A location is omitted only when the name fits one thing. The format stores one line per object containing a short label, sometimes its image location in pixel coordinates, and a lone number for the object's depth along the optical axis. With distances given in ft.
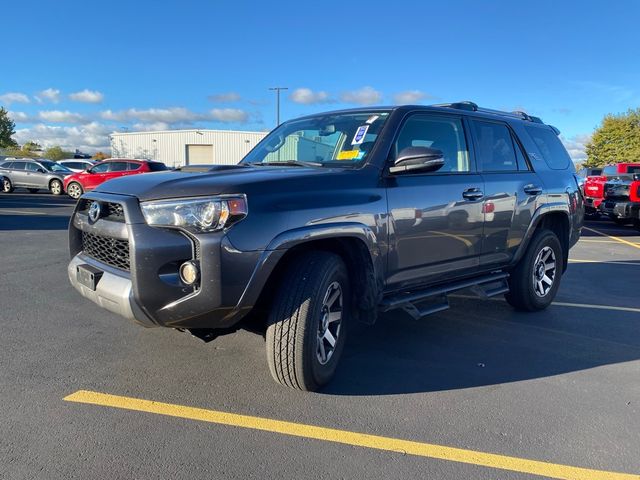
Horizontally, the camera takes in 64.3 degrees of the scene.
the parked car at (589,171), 69.17
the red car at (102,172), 68.44
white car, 90.48
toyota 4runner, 9.24
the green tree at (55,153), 248.32
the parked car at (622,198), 45.98
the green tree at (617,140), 159.33
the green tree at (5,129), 196.75
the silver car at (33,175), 76.02
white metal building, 143.02
